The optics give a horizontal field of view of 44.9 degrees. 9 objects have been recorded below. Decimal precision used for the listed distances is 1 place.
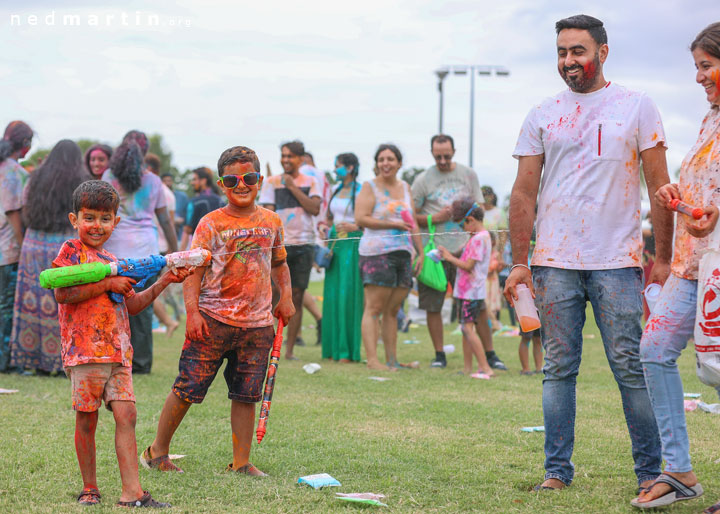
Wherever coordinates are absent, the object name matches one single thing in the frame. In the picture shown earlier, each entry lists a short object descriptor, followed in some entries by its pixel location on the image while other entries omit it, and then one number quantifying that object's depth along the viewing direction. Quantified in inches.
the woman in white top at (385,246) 346.0
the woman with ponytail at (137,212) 306.5
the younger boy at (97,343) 149.3
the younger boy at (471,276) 332.8
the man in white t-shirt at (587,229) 158.7
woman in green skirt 374.3
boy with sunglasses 174.9
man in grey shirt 359.3
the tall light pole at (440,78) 1009.6
